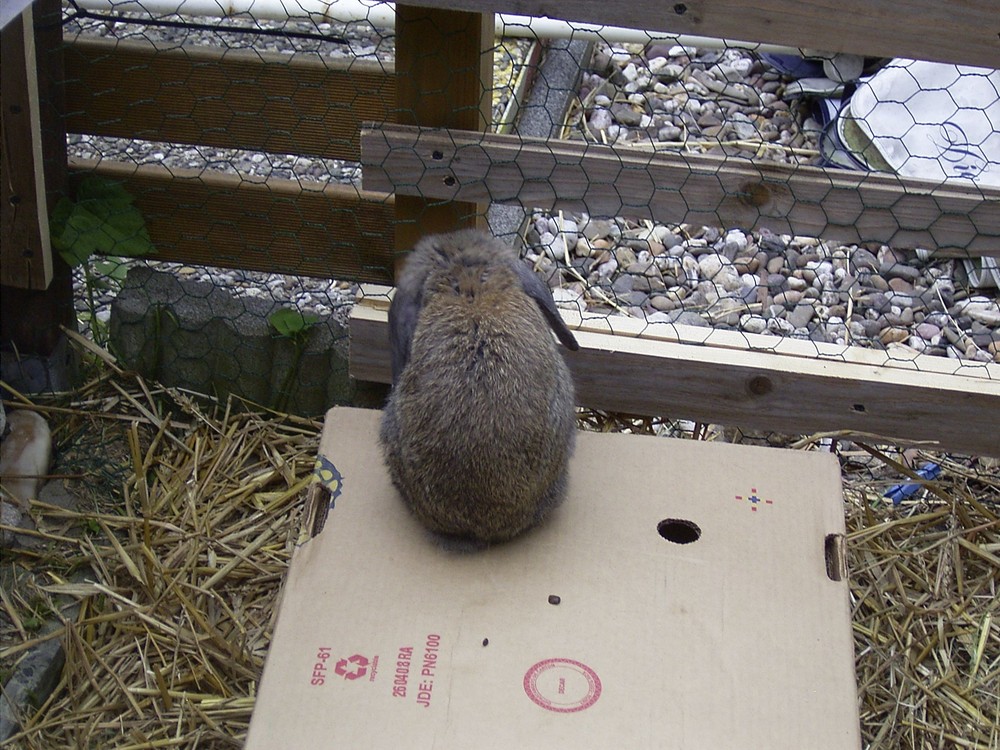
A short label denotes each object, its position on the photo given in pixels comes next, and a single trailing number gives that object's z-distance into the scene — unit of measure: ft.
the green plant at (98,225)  11.39
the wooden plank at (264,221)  11.38
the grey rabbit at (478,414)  8.09
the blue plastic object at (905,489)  11.63
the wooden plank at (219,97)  10.80
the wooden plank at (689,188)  9.59
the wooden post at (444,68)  9.54
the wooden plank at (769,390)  10.61
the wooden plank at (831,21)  8.26
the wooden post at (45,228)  10.77
